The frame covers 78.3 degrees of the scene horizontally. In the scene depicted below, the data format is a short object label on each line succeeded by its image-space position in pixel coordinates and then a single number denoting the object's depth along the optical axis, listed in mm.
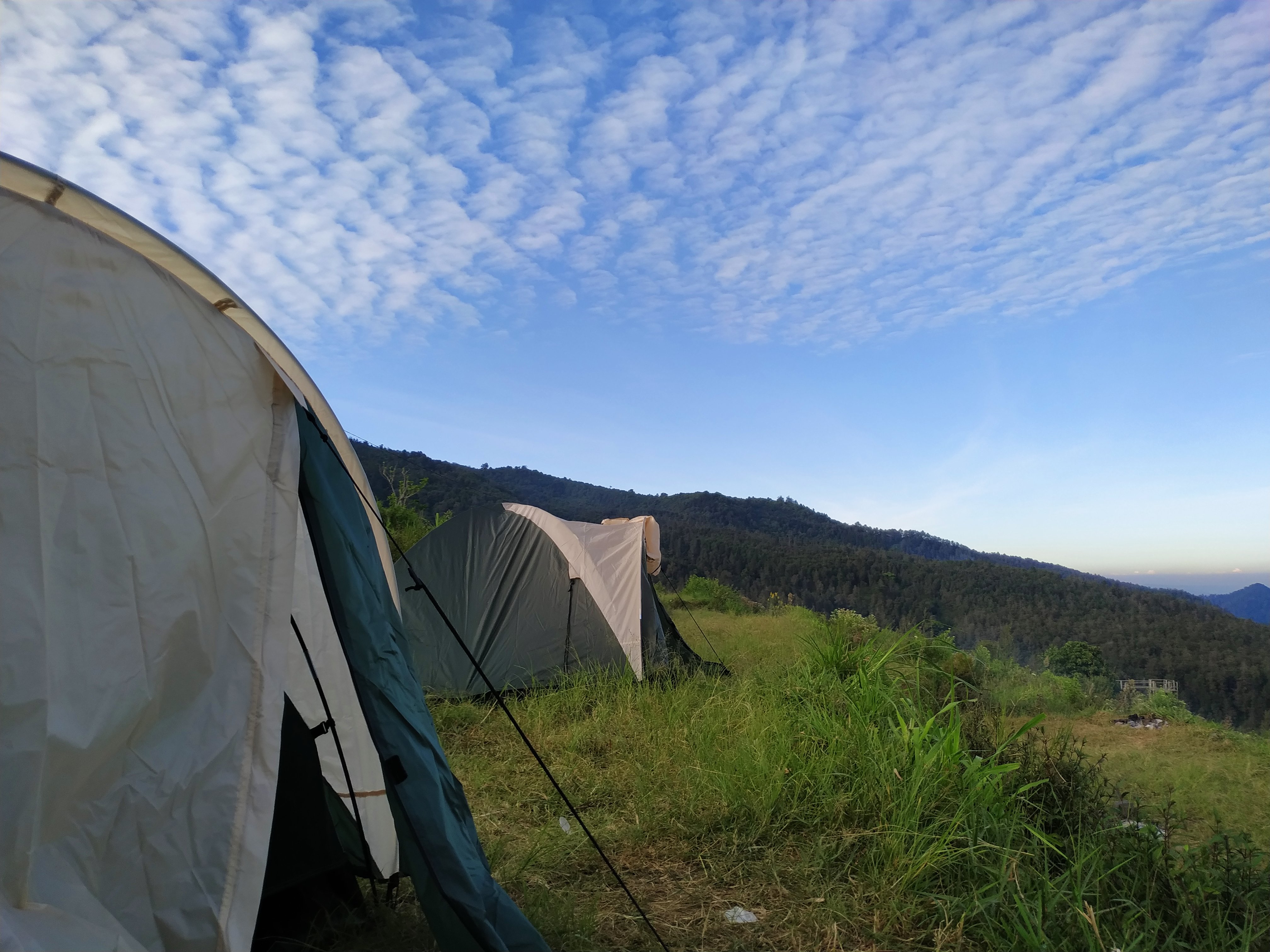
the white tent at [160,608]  1661
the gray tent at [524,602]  6457
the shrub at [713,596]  16250
